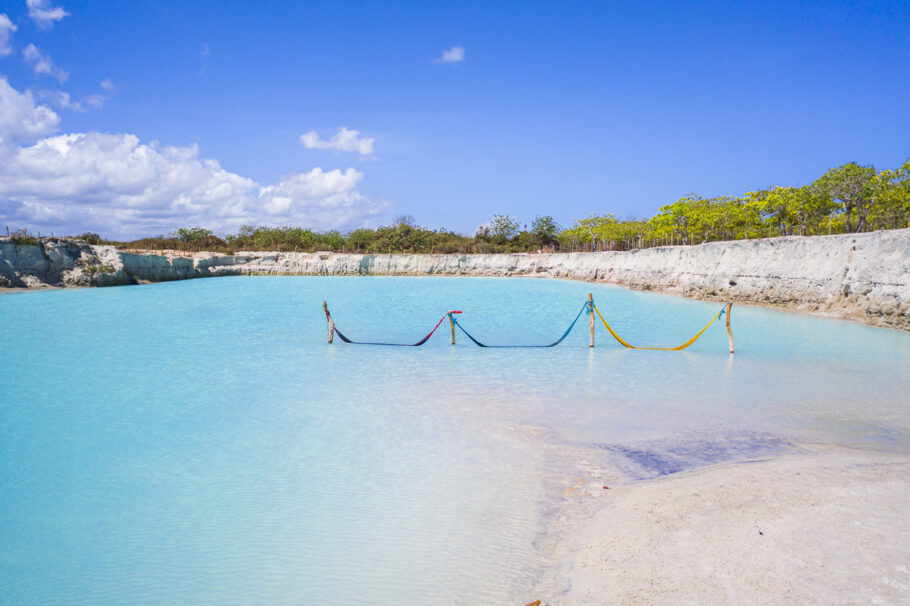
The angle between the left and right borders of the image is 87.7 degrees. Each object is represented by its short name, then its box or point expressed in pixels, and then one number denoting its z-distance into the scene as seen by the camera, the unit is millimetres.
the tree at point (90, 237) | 36031
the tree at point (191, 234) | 57019
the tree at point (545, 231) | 59081
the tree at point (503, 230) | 60219
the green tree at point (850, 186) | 24516
